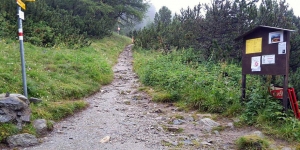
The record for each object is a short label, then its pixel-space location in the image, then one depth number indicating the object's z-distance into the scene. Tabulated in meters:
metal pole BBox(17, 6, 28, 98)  5.53
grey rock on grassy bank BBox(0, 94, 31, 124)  4.78
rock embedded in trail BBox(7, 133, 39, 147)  4.48
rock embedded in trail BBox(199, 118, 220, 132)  5.65
